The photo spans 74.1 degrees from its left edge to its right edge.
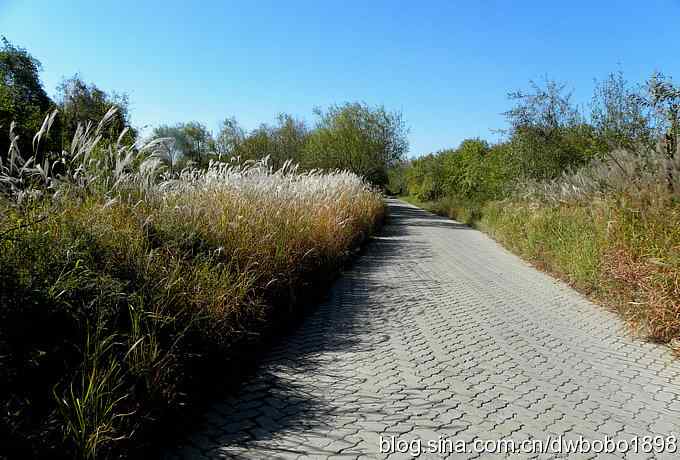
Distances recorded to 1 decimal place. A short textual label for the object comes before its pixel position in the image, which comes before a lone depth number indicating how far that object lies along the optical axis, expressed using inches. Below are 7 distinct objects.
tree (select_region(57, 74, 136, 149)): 913.5
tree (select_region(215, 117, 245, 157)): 1456.7
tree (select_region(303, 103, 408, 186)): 1224.8
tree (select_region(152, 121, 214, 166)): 1526.8
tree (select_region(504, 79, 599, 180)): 610.5
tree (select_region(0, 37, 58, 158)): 883.7
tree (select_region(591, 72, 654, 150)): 502.3
